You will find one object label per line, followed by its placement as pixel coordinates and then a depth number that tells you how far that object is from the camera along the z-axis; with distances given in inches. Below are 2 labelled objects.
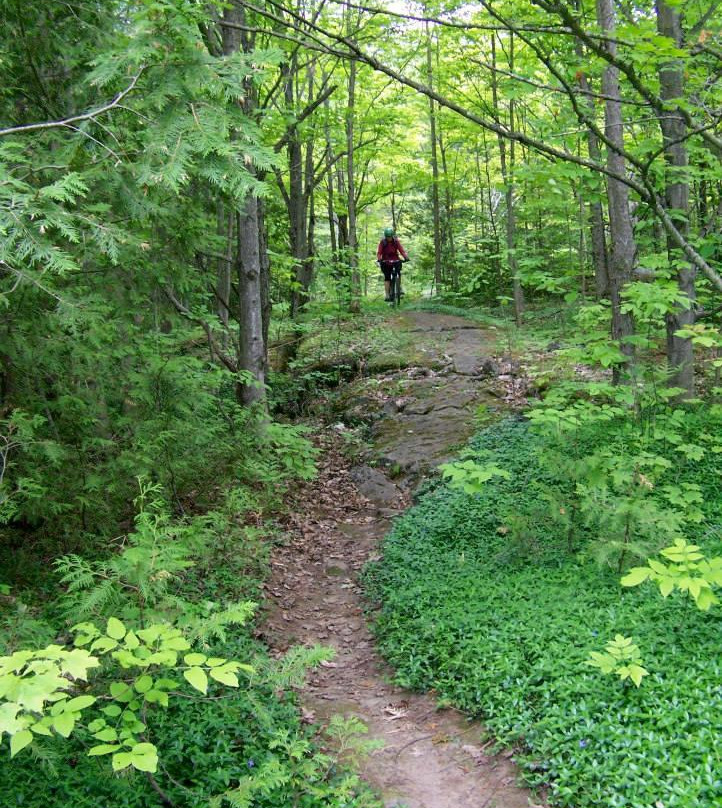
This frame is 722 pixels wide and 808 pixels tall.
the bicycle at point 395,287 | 707.1
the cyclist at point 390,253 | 661.3
